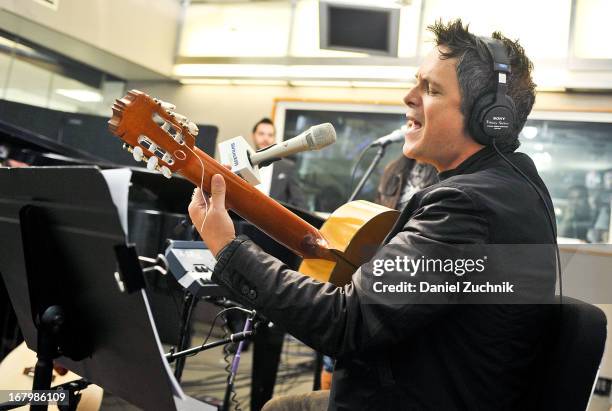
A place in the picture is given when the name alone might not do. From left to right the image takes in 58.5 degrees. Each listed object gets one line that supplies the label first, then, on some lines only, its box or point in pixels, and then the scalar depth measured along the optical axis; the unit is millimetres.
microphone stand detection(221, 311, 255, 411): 1453
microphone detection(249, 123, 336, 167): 1342
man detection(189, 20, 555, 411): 957
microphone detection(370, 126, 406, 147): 2222
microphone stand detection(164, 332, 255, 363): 1269
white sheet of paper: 809
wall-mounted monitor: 4879
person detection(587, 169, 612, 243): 4484
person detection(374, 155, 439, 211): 2751
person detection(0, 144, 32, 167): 2601
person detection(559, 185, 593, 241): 4578
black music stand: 846
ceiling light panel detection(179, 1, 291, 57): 6078
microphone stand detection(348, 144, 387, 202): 2079
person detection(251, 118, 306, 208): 4348
